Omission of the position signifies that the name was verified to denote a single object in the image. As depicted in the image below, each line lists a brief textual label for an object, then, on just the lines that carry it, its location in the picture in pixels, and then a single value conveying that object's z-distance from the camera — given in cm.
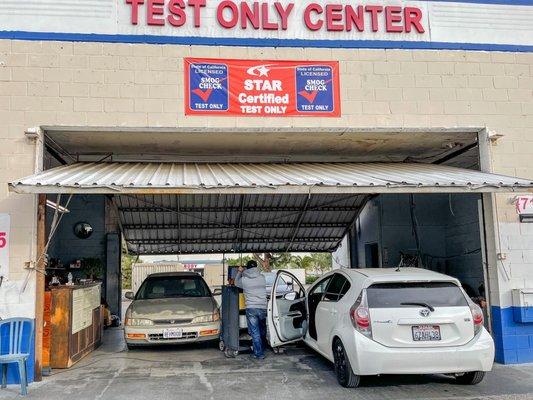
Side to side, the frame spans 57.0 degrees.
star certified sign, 776
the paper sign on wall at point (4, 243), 690
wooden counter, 746
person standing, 799
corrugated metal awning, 635
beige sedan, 834
